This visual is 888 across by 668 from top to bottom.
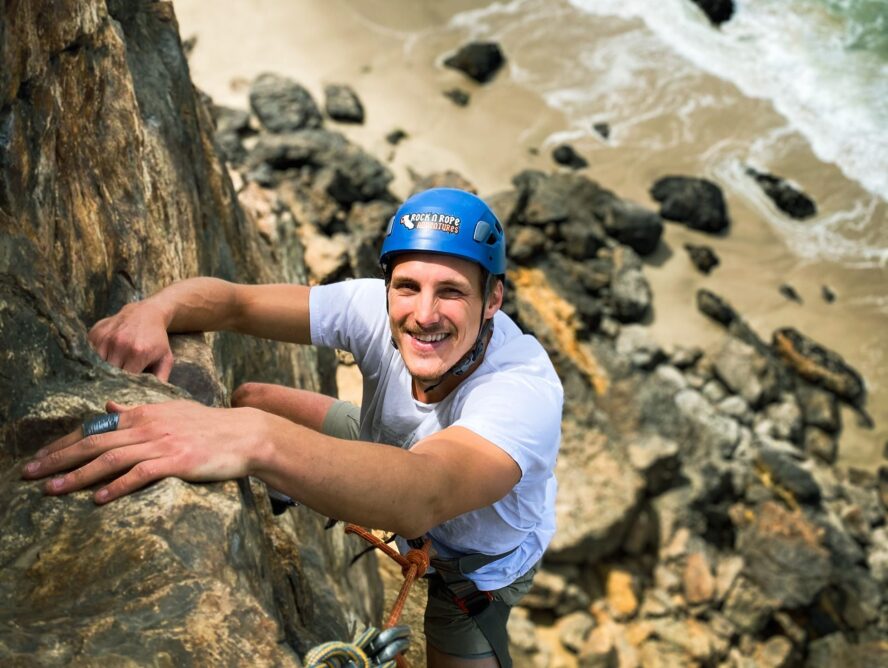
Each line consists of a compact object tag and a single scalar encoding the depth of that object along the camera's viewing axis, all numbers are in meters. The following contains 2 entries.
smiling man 2.77
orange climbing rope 3.40
